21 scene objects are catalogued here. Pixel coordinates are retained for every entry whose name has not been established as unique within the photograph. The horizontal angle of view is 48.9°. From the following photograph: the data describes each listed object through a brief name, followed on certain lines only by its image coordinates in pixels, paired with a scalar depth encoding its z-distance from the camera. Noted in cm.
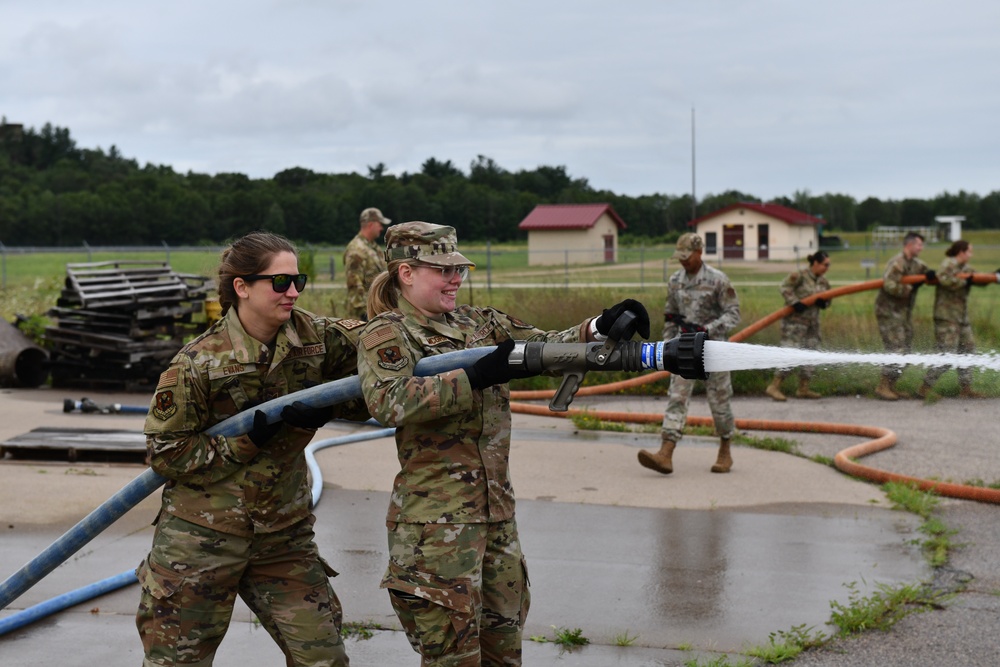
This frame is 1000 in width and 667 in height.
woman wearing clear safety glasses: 354
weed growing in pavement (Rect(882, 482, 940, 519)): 783
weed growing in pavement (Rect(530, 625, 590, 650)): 521
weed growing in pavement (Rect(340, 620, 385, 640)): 530
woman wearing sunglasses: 364
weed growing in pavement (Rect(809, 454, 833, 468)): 945
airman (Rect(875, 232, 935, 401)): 1326
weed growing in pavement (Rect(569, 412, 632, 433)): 1109
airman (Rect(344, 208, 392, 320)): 1191
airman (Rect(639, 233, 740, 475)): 884
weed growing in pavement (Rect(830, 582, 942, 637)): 541
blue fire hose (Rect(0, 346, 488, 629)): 367
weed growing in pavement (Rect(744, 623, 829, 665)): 499
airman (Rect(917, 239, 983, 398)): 1313
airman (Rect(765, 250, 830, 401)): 1387
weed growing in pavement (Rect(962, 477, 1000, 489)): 848
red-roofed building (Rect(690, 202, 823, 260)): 5725
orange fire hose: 832
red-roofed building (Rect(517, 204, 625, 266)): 5184
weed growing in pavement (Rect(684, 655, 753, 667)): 482
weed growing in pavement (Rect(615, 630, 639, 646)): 520
